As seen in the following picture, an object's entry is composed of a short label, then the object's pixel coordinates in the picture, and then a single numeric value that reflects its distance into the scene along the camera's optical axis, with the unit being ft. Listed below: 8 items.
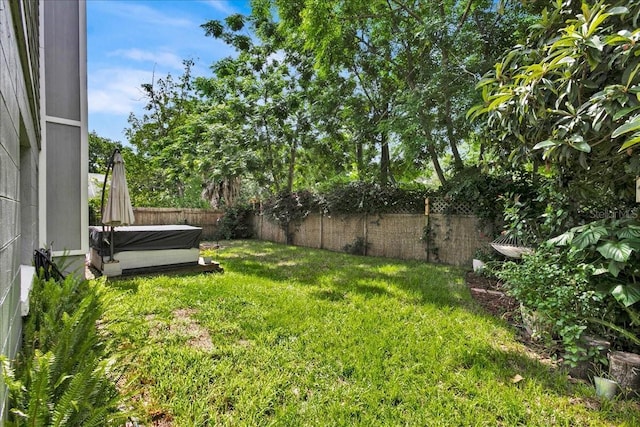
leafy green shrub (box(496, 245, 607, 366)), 7.48
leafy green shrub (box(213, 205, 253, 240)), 38.70
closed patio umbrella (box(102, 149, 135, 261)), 15.79
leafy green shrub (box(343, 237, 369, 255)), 27.09
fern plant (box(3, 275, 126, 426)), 4.23
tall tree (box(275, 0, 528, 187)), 18.63
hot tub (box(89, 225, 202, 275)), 16.99
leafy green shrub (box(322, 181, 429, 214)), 24.44
